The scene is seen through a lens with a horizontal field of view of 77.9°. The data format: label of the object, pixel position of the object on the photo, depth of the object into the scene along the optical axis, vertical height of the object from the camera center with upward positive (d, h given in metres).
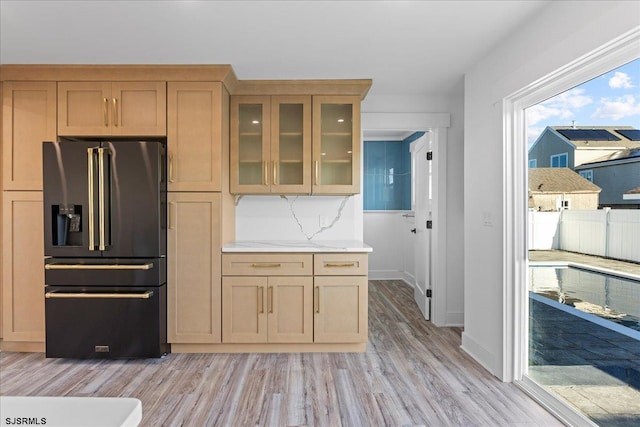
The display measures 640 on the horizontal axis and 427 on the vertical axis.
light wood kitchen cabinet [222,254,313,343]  3.29 -0.71
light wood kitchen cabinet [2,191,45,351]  3.25 -0.34
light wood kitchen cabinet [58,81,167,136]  3.22 +0.85
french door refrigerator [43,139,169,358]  3.07 -0.29
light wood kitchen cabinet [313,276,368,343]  3.31 -0.83
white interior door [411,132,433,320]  4.29 -0.09
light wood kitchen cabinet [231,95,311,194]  3.60 +0.63
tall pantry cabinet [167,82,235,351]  3.25 -0.02
